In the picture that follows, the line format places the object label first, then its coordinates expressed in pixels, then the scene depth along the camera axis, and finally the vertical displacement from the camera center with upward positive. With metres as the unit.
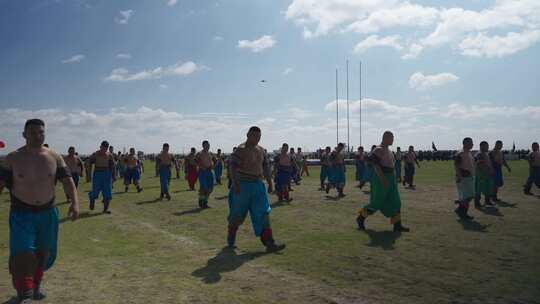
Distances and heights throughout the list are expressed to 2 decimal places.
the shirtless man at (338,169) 16.95 -0.37
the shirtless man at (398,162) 22.23 -0.17
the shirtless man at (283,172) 15.18 -0.43
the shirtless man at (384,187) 8.84 -0.57
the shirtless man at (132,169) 19.86 -0.36
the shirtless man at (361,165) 20.97 -0.30
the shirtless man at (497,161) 14.81 -0.08
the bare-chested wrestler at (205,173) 13.66 -0.40
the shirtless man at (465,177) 10.45 -0.44
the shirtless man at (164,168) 16.02 -0.26
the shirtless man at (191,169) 19.59 -0.38
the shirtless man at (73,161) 13.85 +0.01
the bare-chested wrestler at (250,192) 7.29 -0.53
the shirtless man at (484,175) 12.99 -0.49
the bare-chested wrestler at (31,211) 4.66 -0.53
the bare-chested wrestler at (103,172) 12.49 -0.31
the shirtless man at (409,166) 20.16 -0.32
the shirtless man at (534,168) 15.62 -0.35
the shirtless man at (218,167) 25.89 -0.39
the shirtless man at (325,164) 18.41 -0.18
